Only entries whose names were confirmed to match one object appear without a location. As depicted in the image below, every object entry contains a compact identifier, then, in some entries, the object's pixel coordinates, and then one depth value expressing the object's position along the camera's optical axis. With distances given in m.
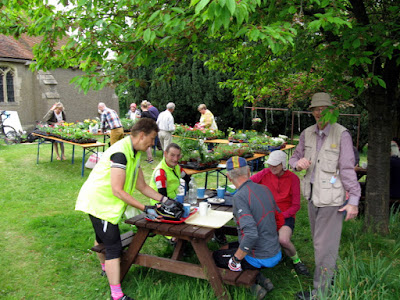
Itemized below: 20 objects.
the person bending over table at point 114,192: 3.35
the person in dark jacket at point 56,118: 11.41
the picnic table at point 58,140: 9.42
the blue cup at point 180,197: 4.23
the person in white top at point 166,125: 10.37
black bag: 3.54
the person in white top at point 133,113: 13.56
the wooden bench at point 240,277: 3.19
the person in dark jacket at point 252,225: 3.19
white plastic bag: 9.62
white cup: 3.82
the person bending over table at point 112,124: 9.70
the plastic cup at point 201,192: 4.71
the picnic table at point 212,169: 6.40
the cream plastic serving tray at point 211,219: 3.52
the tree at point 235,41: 3.38
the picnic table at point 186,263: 3.32
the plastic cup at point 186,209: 3.69
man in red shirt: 4.11
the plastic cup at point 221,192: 4.71
